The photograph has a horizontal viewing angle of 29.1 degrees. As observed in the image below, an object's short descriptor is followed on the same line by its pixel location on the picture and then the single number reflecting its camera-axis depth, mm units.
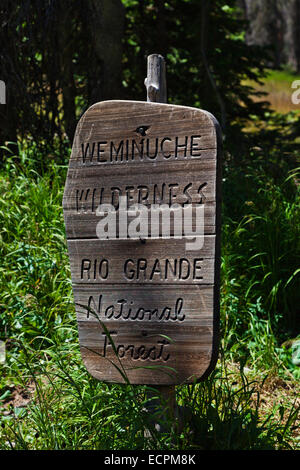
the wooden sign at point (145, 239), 2554
